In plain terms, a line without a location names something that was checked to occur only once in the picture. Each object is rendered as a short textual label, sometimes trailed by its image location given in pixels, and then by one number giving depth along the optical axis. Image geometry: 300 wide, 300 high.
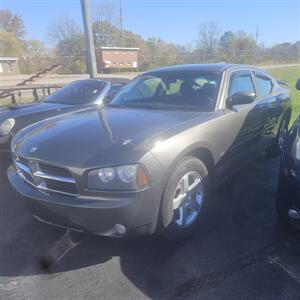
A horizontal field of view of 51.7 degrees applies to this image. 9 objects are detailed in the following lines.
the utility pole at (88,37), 9.18
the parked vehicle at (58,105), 4.89
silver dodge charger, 2.40
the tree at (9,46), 53.22
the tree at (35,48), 53.96
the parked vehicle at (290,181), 2.71
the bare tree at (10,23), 64.69
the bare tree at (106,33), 61.97
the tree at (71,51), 47.00
